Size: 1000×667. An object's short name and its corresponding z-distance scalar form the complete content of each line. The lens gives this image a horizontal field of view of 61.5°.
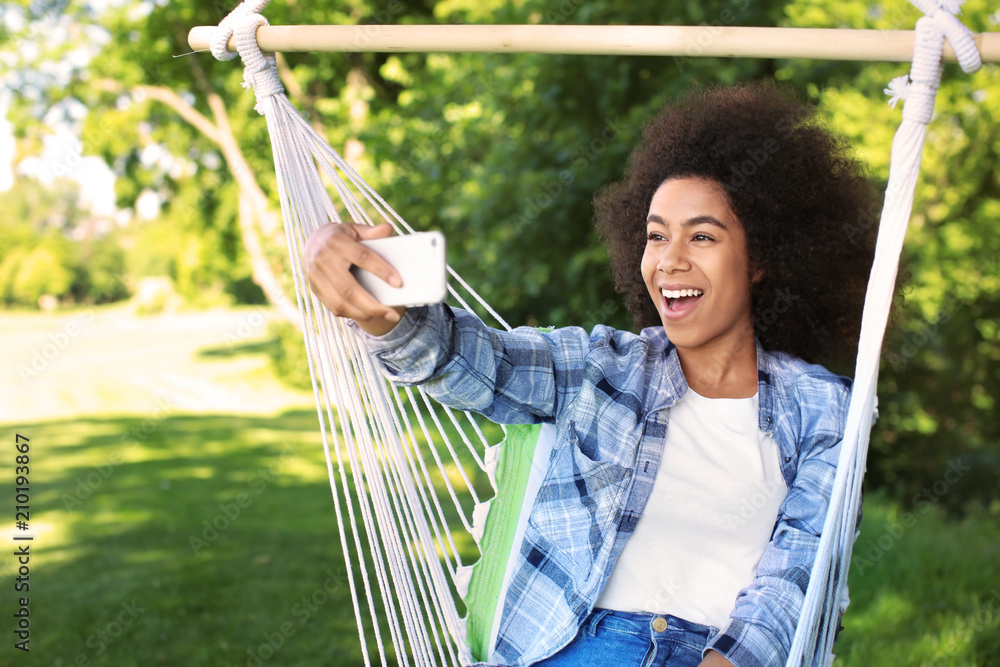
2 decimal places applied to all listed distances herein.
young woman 1.27
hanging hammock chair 1.08
